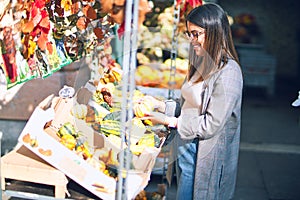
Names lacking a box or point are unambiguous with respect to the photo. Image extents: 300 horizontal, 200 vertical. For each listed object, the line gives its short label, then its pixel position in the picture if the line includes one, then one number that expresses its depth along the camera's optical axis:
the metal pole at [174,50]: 3.59
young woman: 2.50
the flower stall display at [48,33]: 2.79
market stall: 2.70
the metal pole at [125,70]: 2.60
